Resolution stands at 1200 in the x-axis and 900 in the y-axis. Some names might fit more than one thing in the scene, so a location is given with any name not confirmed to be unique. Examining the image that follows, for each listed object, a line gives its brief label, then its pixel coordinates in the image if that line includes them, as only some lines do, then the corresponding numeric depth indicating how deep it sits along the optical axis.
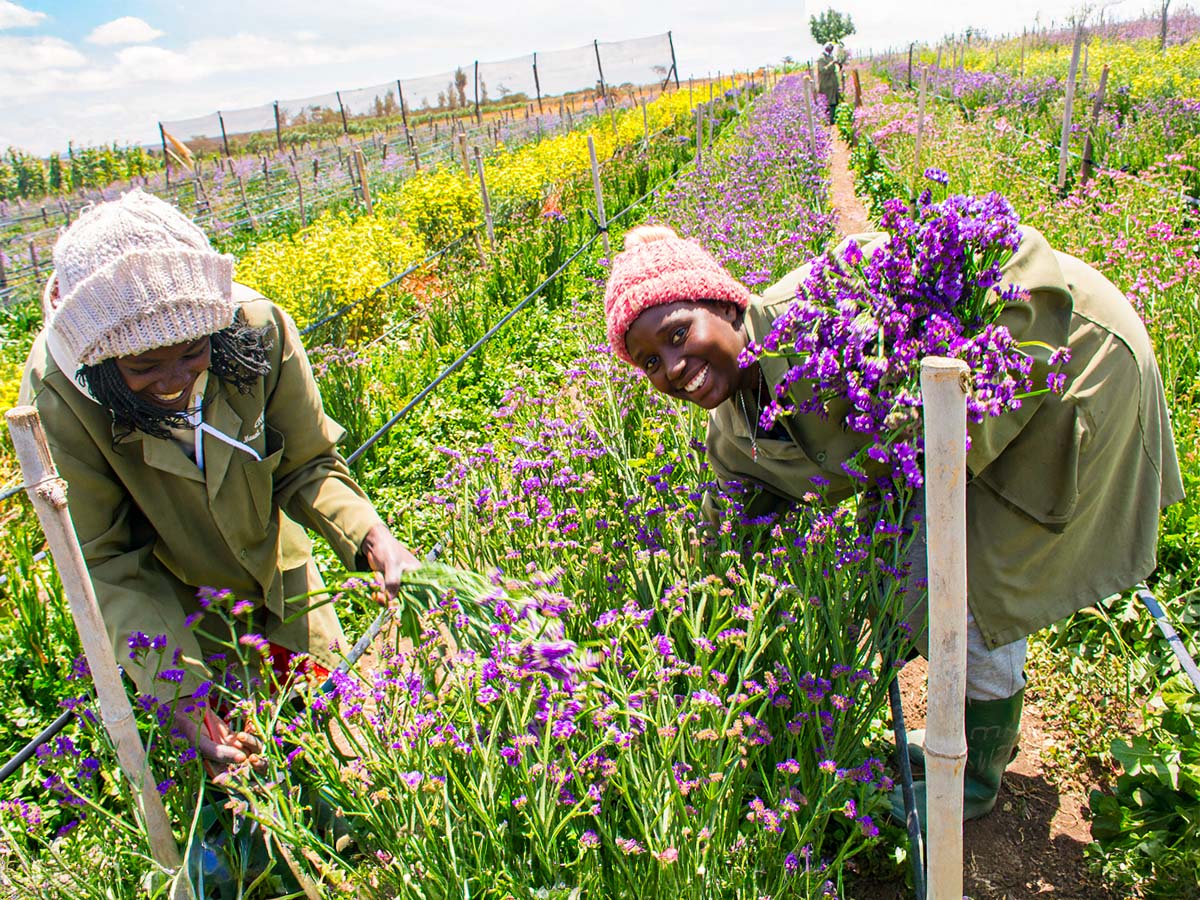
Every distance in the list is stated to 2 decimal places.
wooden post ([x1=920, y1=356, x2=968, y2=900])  1.01
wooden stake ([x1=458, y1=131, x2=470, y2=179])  8.89
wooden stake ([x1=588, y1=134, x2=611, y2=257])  7.70
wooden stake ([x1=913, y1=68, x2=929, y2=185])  8.51
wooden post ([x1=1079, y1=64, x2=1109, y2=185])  7.15
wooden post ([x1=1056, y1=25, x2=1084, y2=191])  7.11
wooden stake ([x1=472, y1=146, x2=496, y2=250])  8.10
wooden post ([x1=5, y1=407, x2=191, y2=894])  1.07
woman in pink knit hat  1.62
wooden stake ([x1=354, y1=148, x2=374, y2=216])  9.13
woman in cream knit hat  1.44
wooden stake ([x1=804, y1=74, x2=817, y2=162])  10.05
